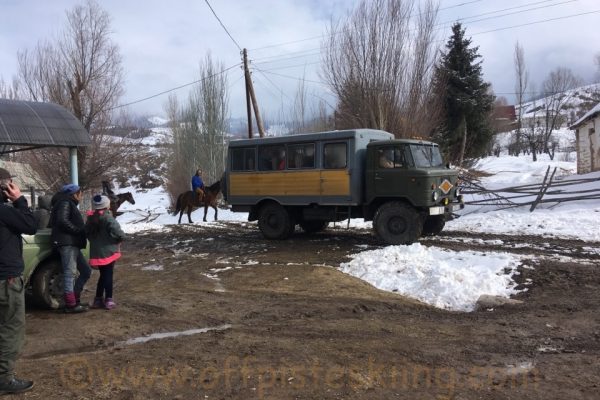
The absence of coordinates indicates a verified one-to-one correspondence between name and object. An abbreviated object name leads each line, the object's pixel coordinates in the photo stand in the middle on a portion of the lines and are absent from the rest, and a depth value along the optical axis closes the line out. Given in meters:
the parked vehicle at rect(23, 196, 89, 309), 6.56
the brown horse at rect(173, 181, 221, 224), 19.57
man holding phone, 4.14
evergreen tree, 30.09
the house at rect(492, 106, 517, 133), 67.09
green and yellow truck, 11.62
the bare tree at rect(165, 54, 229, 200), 33.09
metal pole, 11.72
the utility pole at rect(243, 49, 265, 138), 25.83
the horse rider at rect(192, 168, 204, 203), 19.59
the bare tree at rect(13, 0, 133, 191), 23.70
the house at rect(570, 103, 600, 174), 26.31
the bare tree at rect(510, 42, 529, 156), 64.56
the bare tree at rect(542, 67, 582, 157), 70.50
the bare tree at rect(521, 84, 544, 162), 66.19
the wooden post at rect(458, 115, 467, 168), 30.09
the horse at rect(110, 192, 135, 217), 16.54
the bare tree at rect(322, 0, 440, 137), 22.17
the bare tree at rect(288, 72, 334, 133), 34.78
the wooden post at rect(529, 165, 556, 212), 16.03
